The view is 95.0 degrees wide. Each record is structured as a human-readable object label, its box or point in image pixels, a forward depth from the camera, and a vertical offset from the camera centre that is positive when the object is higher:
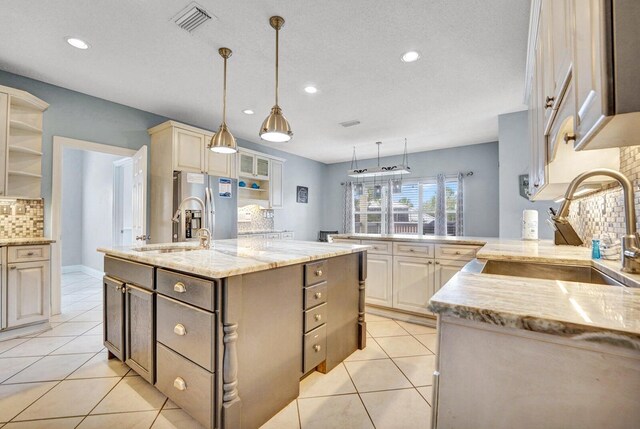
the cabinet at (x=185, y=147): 3.76 +0.92
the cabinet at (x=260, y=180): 5.17 +0.70
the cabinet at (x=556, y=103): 0.89 +0.47
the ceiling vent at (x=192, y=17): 2.06 +1.46
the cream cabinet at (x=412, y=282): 3.07 -0.70
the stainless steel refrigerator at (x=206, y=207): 3.72 +0.13
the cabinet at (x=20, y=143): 2.73 +0.74
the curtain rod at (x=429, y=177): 5.85 +0.85
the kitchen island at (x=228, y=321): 1.38 -0.59
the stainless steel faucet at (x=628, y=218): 1.02 +0.00
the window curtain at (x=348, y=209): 7.20 +0.18
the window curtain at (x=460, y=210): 5.83 +0.14
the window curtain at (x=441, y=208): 6.13 +0.19
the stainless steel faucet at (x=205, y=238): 2.30 -0.17
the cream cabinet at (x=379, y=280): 3.29 -0.72
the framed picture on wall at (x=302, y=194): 6.87 +0.53
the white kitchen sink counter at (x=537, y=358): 0.55 -0.29
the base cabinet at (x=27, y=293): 2.66 -0.72
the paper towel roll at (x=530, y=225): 2.86 -0.08
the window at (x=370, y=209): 7.00 +0.19
